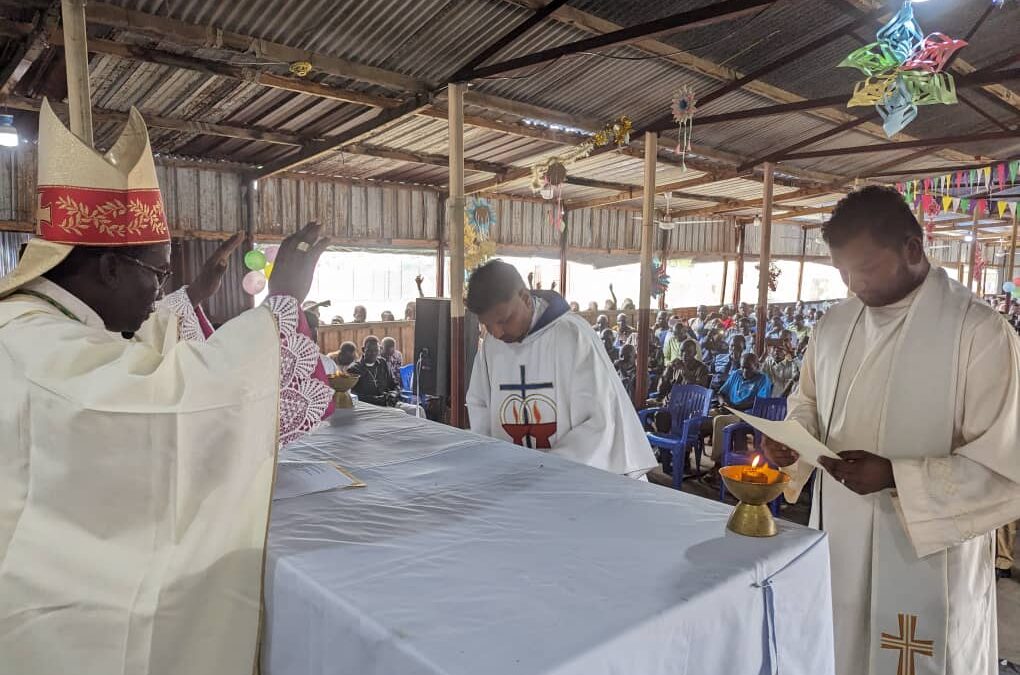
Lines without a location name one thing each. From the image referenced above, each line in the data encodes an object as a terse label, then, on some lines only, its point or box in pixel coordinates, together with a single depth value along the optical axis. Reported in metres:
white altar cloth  1.02
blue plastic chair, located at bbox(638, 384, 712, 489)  6.11
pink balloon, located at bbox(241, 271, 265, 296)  10.52
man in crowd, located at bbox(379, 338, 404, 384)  7.42
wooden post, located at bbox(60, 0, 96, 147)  3.84
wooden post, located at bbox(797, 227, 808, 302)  23.72
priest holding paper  1.94
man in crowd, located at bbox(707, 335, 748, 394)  7.81
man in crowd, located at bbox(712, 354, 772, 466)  6.82
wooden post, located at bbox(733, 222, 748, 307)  21.12
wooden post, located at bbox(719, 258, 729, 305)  20.75
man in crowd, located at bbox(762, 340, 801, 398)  7.29
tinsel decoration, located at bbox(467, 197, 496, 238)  10.48
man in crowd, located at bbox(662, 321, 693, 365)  10.04
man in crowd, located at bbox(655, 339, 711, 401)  7.59
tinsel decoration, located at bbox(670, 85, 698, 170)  7.23
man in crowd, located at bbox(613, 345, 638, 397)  8.57
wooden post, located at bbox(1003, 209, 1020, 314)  16.31
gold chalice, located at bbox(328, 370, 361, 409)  2.66
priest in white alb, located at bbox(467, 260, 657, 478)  2.68
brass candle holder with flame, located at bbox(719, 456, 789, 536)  1.36
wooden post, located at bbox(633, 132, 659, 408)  8.26
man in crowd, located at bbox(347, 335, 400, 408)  6.58
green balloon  10.12
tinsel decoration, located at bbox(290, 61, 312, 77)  5.59
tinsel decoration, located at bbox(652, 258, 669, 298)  16.77
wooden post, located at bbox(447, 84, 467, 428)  6.46
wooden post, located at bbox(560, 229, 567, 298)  16.19
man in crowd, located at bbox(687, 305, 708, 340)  12.74
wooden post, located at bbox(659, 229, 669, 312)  19.02
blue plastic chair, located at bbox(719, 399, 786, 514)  5.37
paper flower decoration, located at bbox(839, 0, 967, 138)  4.71
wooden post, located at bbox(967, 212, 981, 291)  16.64
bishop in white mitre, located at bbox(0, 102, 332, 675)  1.25
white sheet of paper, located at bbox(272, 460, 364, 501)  1.76
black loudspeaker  7.02
